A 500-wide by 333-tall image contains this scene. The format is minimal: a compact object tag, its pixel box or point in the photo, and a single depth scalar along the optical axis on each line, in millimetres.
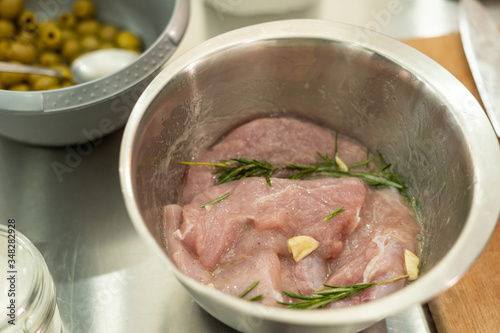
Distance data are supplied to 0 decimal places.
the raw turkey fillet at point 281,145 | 569
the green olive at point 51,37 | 626
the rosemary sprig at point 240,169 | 556
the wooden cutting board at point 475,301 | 531
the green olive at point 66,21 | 648
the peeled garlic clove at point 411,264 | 509
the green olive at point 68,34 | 640
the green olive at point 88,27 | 652
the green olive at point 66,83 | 617
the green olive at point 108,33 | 656
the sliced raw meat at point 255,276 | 498
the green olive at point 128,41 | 641
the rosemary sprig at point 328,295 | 495
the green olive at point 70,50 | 633
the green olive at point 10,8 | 643
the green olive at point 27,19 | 641
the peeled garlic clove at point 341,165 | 567
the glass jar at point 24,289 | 493
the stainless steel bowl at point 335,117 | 476
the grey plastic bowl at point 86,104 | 533
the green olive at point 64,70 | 617
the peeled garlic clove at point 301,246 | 518
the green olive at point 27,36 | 634
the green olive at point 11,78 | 603
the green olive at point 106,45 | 646
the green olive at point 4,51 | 623
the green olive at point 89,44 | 640
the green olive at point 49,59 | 627
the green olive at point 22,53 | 620
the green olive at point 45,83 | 609
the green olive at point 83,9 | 656
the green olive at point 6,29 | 633
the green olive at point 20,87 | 606
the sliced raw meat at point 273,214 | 523
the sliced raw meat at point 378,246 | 506
